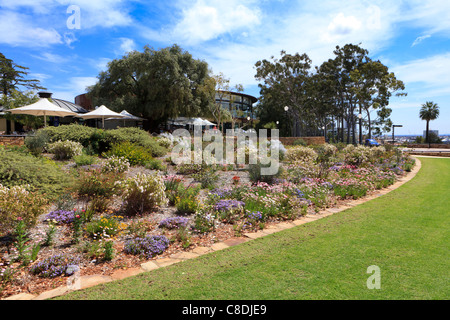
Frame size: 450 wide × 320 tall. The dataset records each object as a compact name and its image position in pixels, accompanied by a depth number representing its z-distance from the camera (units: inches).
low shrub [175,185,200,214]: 197.6
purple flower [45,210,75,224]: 167.9
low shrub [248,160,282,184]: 288.1
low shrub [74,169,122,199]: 221.1
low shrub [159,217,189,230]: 171.8
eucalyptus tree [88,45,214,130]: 928.9
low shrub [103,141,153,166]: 356.5
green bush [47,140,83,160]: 366.9
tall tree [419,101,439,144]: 1838.1
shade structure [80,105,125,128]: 618.0
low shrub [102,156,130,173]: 291.1
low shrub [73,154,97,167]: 326.3
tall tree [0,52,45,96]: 1376.8
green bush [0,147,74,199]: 204.2
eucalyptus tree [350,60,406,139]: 1079.6
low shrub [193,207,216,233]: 165.8
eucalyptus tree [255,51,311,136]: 1322.6
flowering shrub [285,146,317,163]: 430.1
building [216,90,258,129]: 2018.9
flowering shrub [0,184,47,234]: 147.3
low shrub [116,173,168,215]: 193.5
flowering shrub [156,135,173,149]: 530.5
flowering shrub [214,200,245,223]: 186.7
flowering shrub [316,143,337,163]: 456.1
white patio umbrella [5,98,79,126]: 491.0
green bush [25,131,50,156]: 360.7
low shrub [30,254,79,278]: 113.9
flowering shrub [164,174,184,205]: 223.1
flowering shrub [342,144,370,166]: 419.6
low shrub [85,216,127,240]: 151.3
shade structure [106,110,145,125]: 764.6
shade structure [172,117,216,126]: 1005.8
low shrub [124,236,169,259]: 135.3
